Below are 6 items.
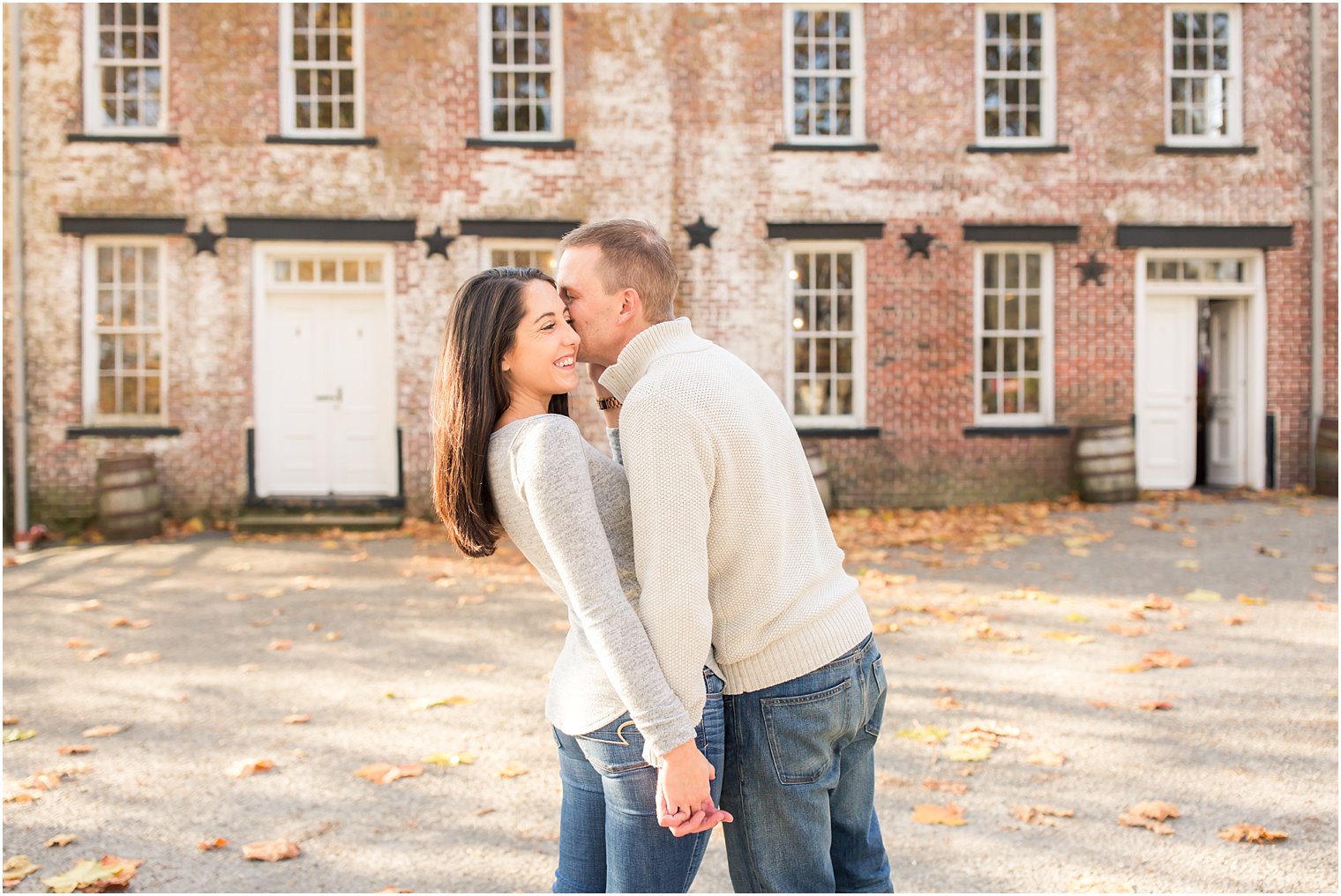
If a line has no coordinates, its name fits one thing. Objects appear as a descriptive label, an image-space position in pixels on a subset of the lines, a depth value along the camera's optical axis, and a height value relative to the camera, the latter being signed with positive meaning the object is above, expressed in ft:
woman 6.22 -0.74
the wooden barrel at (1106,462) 42.09 -1.03
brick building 41.68 +9.22
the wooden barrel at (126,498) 38.17 -2.29
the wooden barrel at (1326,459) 42.94 -0.94
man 6.40 -0.84
